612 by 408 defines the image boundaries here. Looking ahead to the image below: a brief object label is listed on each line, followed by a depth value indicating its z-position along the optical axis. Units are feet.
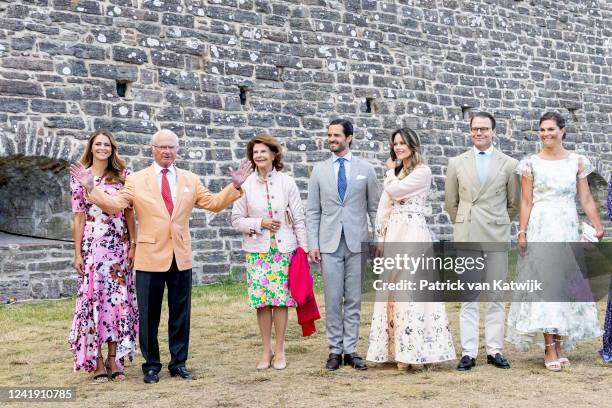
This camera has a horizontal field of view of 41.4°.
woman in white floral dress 17.13
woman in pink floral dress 16.35
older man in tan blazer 16.26
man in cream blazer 17.42
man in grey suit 17.63
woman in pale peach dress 16.80
